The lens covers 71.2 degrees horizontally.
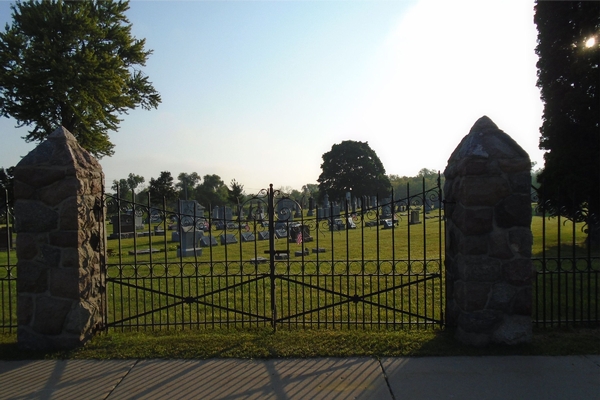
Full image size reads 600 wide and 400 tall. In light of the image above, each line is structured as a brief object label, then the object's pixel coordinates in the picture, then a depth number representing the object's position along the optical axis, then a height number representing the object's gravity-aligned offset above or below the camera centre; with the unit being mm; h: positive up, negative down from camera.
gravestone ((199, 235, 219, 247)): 14770 -1797
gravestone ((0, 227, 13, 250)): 16094 -1723
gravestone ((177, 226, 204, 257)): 12352 -1631
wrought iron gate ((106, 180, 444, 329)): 5242 -1847
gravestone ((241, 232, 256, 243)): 16438 -1810
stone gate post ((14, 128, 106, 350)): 4566 -571
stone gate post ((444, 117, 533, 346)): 4469 -591
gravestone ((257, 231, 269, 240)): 15344 -1635
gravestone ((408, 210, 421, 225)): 22578 -1664
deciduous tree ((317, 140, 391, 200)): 48281 +2043
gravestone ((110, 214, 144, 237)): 17850 -1549
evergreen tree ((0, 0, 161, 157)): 21438 +6672
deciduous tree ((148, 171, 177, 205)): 26177 +353
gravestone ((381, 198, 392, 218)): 23103 -1471
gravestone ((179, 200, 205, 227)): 18677 -675
